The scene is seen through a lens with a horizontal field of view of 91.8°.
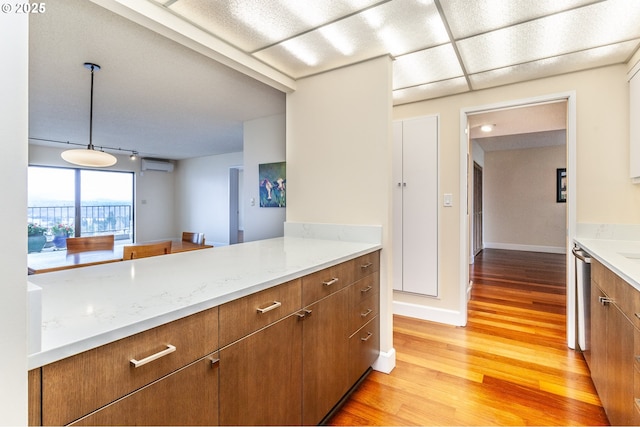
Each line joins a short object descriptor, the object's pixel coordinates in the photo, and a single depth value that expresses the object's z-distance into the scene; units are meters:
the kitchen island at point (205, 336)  0.69
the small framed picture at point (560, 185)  6.59
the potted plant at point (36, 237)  5.55
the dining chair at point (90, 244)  3.53
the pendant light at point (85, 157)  2.78
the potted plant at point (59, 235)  6.20
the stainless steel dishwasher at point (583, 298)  2.05
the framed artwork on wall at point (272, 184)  3.38
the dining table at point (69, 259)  2.44
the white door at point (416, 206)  3.00
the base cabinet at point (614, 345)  1.19
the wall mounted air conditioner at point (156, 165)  7.39
